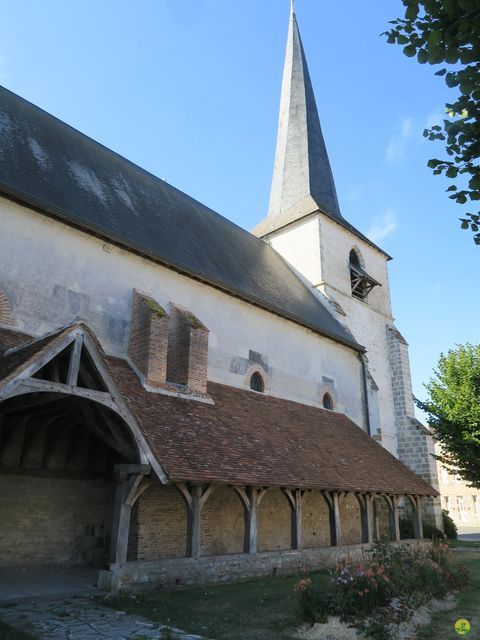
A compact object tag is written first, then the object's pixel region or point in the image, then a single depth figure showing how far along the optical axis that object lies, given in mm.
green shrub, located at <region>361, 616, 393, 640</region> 5938
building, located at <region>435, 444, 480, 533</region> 42188
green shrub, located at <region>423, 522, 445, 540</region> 18488
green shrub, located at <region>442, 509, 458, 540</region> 20609
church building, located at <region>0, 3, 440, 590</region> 8422
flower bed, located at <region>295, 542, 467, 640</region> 6522
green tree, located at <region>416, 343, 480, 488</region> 19188
